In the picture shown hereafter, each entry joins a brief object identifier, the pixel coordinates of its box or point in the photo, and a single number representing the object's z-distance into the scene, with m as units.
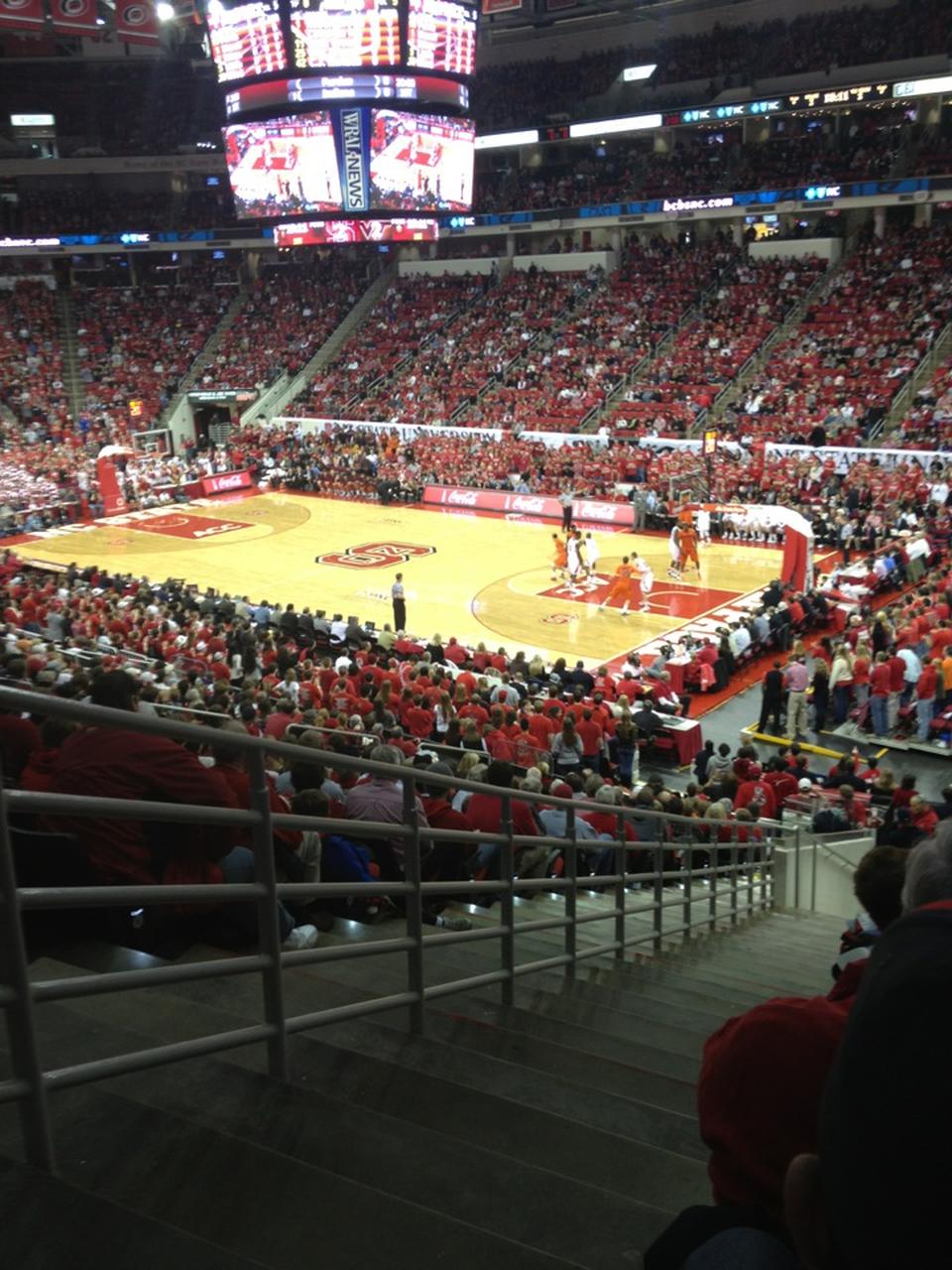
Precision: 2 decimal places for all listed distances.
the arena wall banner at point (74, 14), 36.91
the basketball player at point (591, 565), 25.62
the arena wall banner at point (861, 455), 29.92
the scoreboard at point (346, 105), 25.12
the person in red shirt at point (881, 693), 16.27
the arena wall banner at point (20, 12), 35.97
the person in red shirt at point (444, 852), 6.02
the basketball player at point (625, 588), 22.98
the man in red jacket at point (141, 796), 3.30
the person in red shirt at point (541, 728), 14.44
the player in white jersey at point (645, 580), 24.25
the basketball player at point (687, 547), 26.00
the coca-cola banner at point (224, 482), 39.84
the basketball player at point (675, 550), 26.08
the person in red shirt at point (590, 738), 14.70
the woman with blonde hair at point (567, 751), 13.84
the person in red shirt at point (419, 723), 14.23
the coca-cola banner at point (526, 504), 32.81
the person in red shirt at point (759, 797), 12.13
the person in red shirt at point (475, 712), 14.34
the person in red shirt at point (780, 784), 12.59
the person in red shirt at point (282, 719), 10.92
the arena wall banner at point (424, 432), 37.05
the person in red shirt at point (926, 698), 15.96
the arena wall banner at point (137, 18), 37.91
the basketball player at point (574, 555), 25.67
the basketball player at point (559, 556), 25.84
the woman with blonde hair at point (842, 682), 17.06
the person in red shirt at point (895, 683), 16.49
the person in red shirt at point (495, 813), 7.10
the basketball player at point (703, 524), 30.05
